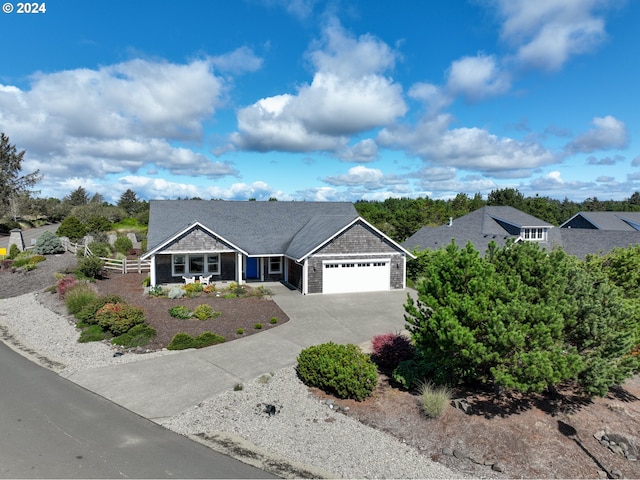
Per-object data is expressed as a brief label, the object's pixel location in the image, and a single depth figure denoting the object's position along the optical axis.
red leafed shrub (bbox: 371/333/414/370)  13.00
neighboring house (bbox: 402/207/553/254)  35.12
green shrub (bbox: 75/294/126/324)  16.75
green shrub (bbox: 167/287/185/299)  22.00
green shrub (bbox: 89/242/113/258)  31.72
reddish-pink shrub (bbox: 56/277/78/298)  21.14
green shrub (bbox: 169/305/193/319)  18.11
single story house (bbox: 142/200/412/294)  24.42
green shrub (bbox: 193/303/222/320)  17.97
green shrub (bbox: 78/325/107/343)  15.29
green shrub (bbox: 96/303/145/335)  15.51
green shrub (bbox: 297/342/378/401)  10.84
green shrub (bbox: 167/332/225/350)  14.55
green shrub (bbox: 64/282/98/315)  18.50
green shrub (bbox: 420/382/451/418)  9.83
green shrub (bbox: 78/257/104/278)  26.11
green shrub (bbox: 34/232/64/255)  34.25
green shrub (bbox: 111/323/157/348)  14.77
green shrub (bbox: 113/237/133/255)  35.97
